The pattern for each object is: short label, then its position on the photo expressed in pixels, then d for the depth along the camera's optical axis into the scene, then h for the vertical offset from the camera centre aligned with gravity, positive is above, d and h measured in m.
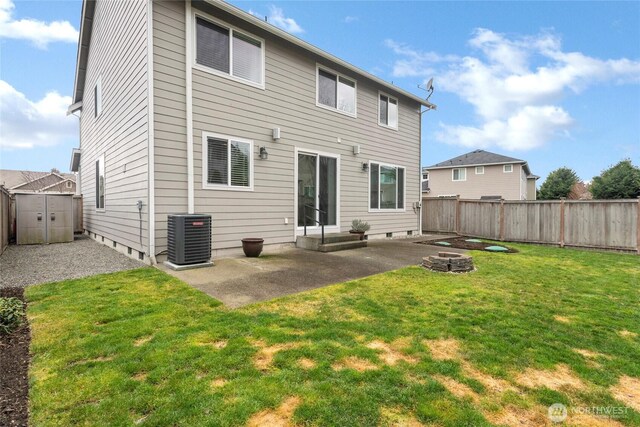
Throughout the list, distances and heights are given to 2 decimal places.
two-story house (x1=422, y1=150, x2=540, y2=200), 25.41 +2.88
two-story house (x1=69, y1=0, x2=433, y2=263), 6.04 +1.99
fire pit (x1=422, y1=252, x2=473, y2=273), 5.79 -1.00
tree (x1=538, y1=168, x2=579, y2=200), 31.09 +2.67
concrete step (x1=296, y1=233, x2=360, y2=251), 7.76 -0.76
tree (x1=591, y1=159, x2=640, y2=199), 23.64 +2.16
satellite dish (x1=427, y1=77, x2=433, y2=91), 12.00 +4.82
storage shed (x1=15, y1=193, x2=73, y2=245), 8.83 -0.23
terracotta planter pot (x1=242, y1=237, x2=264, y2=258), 6.65 -0.79
